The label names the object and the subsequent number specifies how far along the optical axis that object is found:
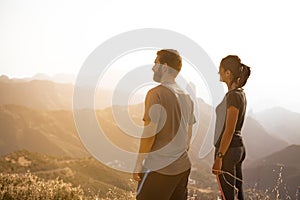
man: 3.55
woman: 4.32
